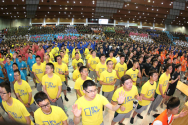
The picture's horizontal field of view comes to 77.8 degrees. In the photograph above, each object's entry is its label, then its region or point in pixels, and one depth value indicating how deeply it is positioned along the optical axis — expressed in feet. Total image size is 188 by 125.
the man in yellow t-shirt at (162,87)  11.65
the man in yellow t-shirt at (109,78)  11.81
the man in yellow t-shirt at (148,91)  10.21
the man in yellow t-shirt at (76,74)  13.02
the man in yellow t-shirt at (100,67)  14.55
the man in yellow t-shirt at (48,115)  6.40
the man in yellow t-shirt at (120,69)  15.26
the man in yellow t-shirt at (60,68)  13.84
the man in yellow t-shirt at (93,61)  17.89
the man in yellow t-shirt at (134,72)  13.23
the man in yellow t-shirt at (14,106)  7.10
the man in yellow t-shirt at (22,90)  10.09
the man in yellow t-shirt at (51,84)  10.46
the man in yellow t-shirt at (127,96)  8.51
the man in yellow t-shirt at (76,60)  17.35
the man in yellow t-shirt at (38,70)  14.15
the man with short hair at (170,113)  6.24
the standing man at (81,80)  10.11
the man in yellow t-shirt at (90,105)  6.41
